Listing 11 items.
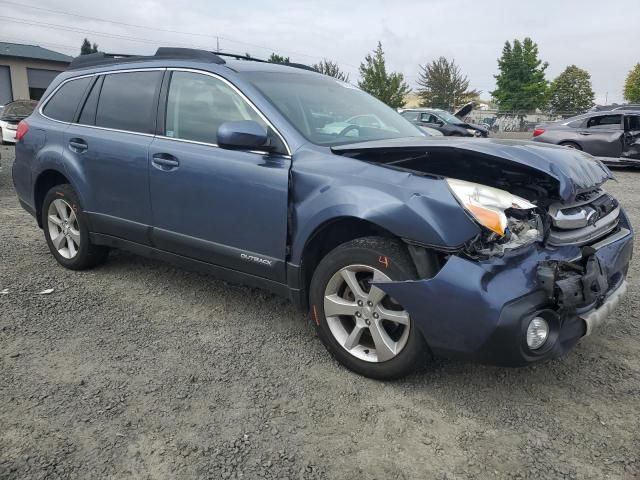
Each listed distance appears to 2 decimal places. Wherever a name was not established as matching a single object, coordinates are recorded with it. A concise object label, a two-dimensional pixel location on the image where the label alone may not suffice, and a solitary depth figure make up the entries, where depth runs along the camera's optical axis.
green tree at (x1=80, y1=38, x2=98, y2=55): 58.14
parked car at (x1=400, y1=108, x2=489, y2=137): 17.59
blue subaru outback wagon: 2.56
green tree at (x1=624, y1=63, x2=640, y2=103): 54.78
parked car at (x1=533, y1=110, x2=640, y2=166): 12.62
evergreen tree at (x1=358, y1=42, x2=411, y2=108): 39.62
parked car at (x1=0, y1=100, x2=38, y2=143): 16.50
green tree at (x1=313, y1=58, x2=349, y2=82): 49.34
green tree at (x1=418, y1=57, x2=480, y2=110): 57.12
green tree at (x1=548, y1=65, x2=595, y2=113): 53.53
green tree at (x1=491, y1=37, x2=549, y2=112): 49.66
